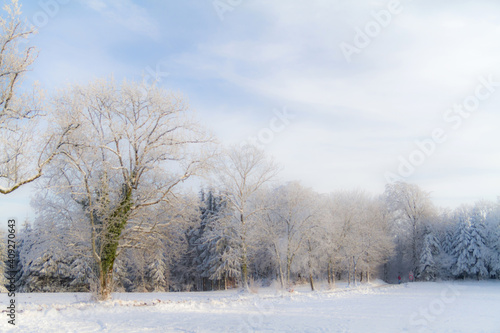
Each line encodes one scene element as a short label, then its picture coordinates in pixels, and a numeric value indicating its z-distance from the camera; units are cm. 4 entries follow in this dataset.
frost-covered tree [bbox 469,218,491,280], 4472
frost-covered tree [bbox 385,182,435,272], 4994
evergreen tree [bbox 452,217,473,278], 4559
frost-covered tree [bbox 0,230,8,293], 3843
